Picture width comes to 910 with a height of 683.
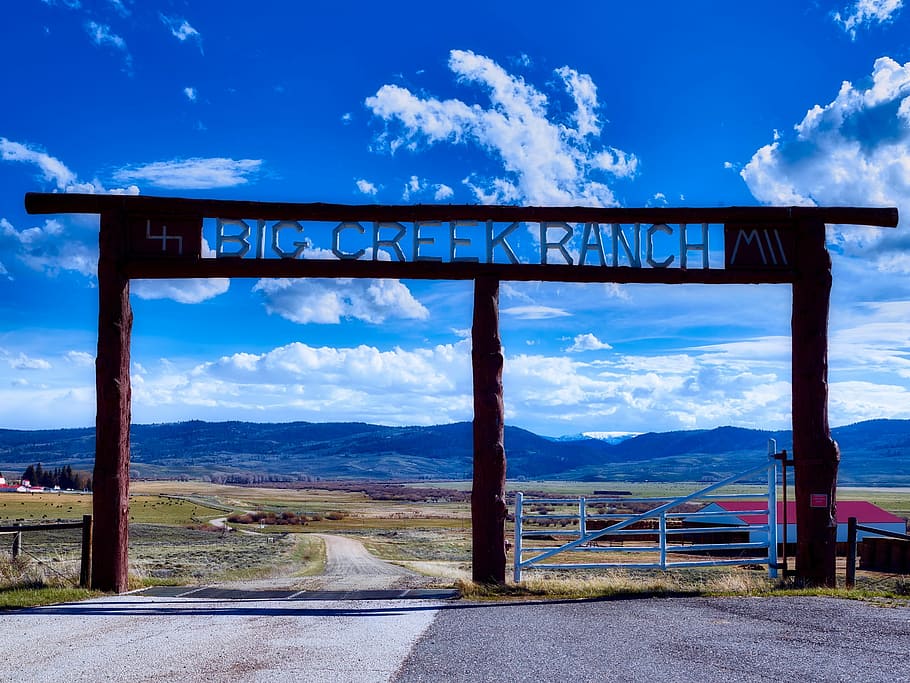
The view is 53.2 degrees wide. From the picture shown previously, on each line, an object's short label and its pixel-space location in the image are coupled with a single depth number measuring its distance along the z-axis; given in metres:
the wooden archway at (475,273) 12.91
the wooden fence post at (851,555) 12.91
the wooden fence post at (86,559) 12.90
